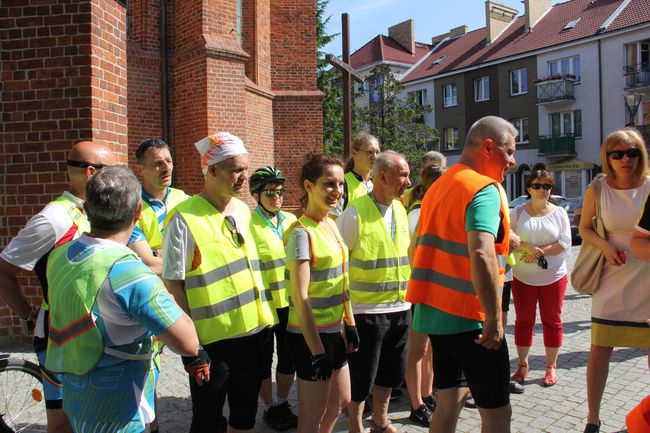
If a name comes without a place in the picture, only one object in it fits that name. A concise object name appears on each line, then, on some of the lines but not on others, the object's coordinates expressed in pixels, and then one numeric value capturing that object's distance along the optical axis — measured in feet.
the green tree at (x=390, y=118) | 91.50
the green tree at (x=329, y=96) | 92.07
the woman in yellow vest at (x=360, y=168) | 16.85
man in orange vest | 9.05
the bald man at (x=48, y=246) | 9.48
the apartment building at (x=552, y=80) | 101.09
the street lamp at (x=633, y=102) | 50.60
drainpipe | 37.06
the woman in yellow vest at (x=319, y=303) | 10.04
